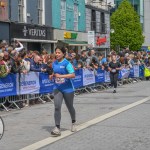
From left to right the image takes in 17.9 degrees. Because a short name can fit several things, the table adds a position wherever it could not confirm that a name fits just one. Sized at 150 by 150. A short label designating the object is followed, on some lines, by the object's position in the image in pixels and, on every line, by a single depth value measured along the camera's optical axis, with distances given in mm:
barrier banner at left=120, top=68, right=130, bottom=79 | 26255
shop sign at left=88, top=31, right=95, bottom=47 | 27234
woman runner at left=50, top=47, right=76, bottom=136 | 9797
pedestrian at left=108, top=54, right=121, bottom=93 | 20828
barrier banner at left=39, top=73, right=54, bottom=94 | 16616
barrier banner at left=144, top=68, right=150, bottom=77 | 31016
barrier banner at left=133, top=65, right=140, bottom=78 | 29334
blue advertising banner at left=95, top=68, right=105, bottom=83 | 22422
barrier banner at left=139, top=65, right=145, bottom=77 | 30761
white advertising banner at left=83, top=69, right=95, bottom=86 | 20666
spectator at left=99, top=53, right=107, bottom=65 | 23616
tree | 62938
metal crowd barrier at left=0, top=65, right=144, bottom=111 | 14642
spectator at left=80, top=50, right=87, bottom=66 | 22009
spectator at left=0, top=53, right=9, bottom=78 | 13895
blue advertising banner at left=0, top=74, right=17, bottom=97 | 14035
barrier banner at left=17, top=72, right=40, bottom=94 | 15055
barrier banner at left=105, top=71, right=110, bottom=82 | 23688
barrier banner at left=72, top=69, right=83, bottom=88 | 19564
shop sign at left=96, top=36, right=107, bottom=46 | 44800
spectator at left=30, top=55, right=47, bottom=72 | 16997
